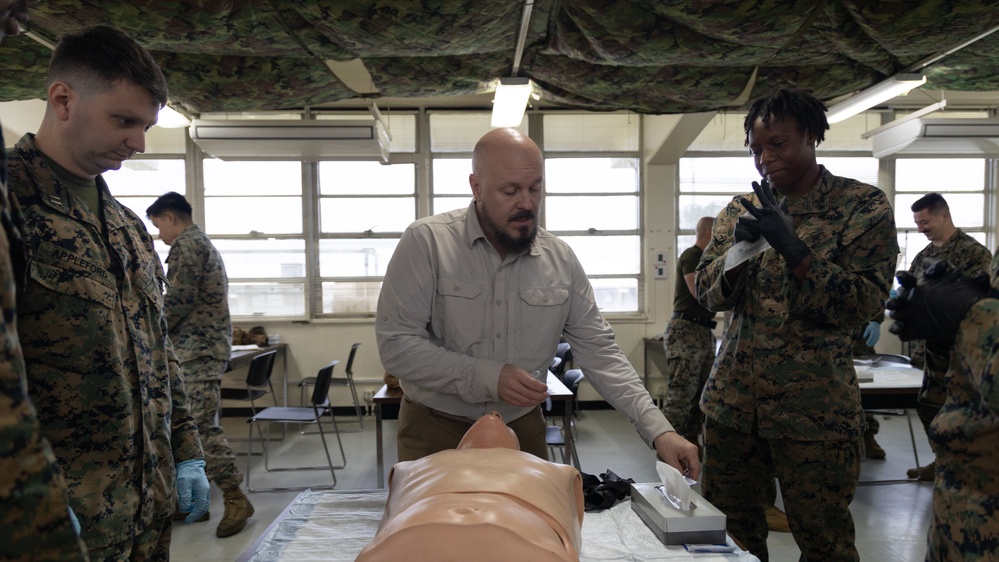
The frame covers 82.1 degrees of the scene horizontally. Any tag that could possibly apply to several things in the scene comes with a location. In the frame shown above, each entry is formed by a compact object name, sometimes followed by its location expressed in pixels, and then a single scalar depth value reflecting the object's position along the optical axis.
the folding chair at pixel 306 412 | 3.85
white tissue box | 1.33
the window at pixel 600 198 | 6.33
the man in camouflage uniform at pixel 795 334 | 1.55
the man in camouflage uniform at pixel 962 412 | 0.99
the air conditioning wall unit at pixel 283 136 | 4.08
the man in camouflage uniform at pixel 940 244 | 3.80
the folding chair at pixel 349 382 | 5.30
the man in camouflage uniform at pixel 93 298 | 1.07
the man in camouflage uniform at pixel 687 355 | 3.94
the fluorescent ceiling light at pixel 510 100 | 3.15
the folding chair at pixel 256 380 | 4.22
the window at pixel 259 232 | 6.10
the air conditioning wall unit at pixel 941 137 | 4.21
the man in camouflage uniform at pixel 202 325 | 3.19
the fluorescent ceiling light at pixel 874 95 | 3.01
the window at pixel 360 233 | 6.20
